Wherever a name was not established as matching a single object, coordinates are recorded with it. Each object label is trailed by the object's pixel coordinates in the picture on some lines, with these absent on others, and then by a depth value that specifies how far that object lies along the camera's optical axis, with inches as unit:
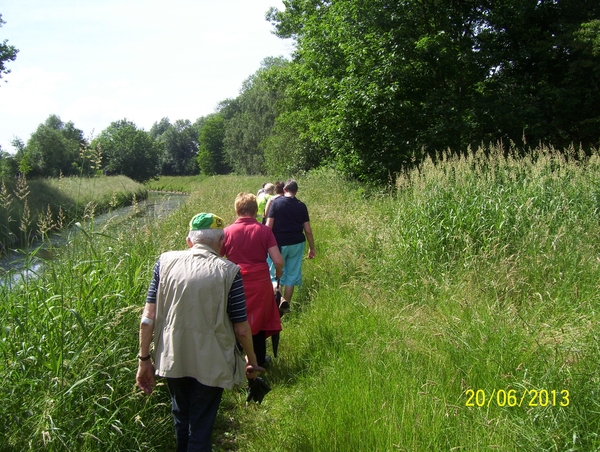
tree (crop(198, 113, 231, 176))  3629.4
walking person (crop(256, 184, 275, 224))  324.8
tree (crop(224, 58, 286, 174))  2142.0
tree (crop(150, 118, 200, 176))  4138.0
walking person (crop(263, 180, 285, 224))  290.8
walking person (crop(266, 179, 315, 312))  266.7
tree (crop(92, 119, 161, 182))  1736.2
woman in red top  187.3
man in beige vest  120.6
